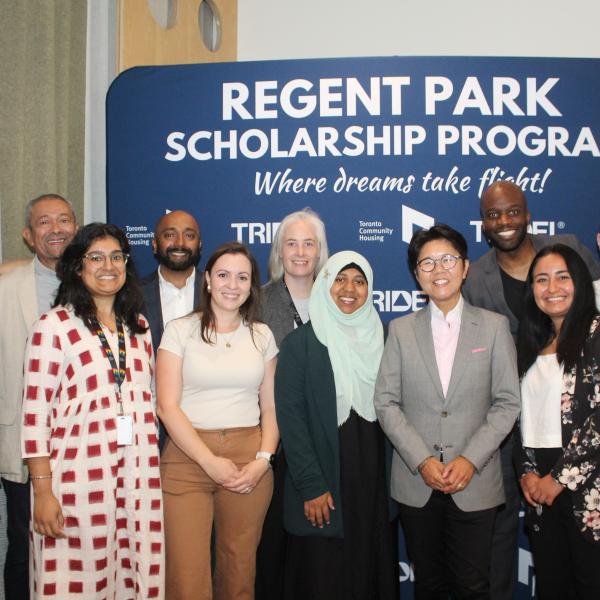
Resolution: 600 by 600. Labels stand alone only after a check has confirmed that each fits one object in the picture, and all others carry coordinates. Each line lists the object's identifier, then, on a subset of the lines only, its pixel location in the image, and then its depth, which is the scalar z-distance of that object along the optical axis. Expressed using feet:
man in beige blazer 8.64
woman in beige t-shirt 7.61
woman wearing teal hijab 7.82
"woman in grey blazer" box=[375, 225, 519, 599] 7.44
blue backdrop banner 11.07
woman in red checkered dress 6.91
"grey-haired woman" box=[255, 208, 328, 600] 8.80
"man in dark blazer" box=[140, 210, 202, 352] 9.75
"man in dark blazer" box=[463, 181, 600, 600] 9.34
